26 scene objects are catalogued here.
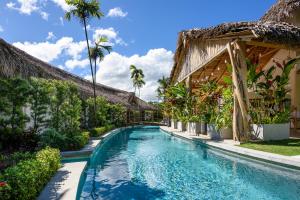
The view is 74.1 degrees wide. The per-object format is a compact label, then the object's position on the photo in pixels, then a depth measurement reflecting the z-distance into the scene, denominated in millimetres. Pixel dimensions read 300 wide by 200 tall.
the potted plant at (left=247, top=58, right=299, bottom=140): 7883
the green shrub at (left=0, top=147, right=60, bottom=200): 2841
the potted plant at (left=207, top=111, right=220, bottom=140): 9516
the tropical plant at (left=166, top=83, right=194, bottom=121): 13188
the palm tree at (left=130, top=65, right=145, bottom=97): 40505
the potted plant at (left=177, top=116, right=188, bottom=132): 13883
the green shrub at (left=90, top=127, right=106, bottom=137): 11246
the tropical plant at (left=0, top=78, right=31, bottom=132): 6589
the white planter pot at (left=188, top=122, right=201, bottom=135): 11801
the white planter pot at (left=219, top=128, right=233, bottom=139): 8997
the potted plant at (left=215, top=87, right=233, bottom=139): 8907
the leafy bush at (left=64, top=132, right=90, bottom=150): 7084
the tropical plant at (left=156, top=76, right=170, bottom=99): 26399
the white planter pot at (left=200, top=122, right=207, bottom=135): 11453
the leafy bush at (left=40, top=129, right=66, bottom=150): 6777
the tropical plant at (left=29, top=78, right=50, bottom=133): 7357
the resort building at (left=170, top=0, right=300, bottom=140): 7520
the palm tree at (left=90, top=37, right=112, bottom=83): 15368
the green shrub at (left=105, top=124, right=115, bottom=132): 14783
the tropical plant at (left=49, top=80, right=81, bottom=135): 8212
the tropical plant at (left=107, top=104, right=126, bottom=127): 19694
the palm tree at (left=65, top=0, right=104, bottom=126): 12910
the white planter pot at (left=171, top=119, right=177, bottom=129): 17293
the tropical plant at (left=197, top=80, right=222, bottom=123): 10790
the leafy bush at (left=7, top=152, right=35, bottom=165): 4724
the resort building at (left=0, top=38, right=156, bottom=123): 6911
